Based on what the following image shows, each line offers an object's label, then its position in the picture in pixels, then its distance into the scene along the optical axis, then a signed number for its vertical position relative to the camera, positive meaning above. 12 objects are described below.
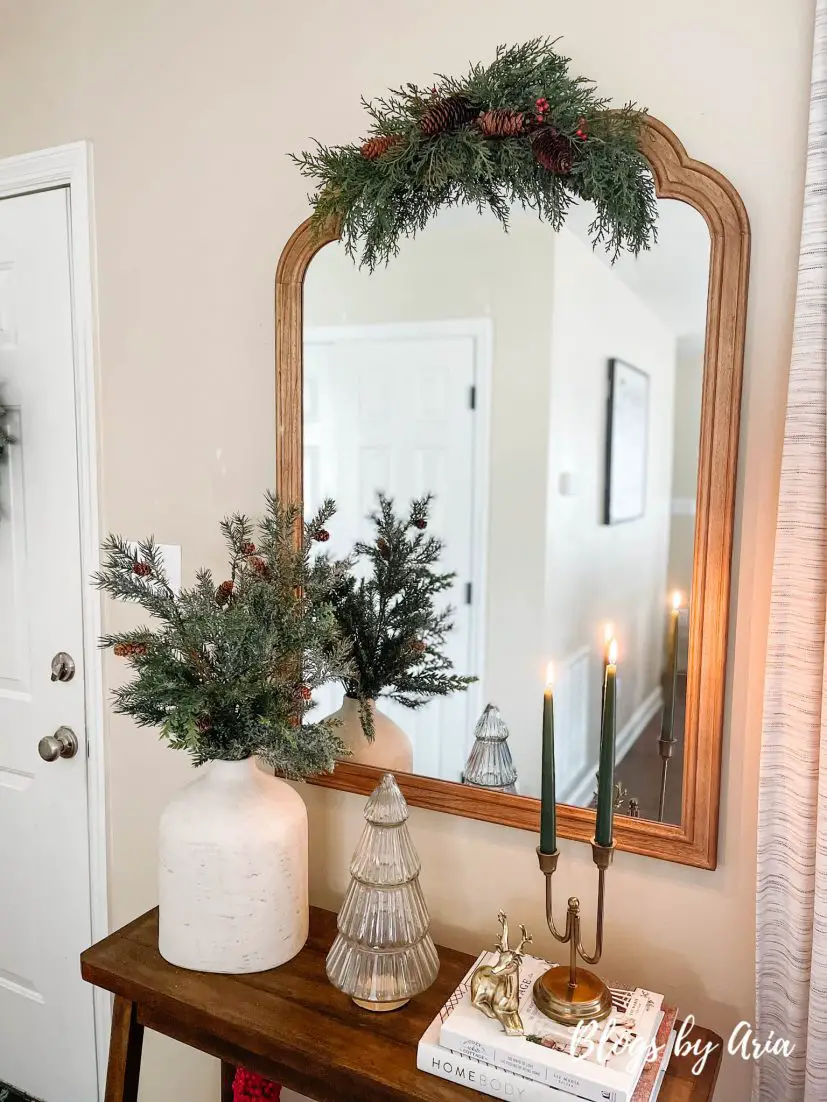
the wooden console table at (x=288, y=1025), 1.04 -0.73
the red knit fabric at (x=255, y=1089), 1.41 -1.03
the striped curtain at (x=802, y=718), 1.01 -0.30
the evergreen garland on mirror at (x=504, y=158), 1.12 +0.44
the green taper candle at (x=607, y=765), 0.98 -0.34
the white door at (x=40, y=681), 1.73 -0.46
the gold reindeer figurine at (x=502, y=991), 1.01 -0.63
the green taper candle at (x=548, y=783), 1.01 -0.37
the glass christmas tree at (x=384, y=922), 1.15 -0.62
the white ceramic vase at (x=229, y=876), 1.20 -0.58
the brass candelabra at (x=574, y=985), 1.02 -0.64
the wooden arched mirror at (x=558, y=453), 1.12 +0.03
